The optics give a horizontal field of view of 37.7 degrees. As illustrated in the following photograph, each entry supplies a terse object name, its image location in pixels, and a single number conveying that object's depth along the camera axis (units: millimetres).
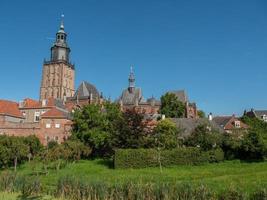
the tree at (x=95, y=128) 59438
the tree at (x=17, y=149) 50522
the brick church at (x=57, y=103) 70375
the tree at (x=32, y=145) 57312
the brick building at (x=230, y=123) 82288
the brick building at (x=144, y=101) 95500
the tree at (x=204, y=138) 53062
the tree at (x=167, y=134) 53688
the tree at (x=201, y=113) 110812
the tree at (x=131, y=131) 53031
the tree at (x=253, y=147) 48619
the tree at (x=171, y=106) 88812
